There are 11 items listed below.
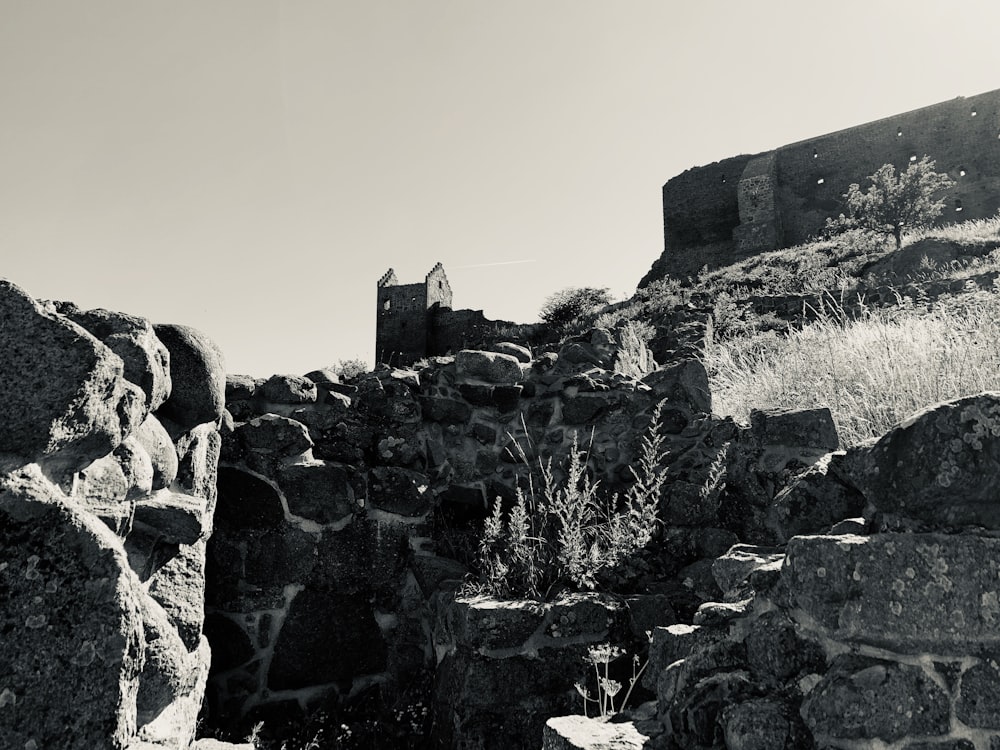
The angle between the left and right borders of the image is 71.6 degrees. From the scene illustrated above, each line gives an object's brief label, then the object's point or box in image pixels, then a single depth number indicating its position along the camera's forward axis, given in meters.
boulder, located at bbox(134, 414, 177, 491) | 2.27
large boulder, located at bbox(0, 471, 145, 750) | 1.34
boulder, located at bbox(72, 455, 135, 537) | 1.81
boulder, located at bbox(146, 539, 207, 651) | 2.32
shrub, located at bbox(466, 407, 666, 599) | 3.31
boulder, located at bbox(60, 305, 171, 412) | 2.04
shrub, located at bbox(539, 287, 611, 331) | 23.79
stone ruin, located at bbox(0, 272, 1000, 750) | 1.49
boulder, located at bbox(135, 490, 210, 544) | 2.22
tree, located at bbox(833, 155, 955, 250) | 17.70
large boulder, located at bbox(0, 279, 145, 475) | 1.48
